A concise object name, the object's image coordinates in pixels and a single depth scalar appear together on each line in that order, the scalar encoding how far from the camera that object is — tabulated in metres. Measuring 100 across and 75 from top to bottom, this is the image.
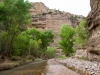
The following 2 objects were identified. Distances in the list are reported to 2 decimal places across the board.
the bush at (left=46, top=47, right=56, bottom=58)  81.86
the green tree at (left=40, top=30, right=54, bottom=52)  86.45
